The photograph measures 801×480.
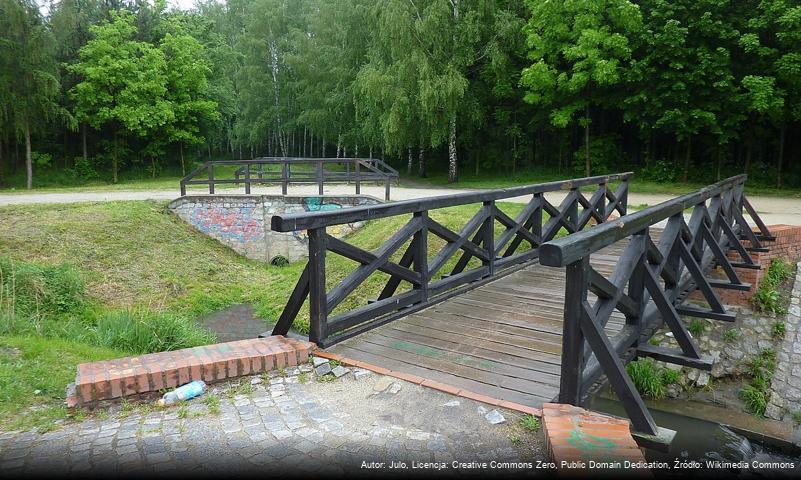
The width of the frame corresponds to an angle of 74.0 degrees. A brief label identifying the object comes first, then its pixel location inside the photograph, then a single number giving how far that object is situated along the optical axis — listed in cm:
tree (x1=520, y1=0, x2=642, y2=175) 1744
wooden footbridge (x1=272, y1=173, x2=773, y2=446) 290
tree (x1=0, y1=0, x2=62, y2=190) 1995
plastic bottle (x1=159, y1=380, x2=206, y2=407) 312
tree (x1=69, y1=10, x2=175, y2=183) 2423
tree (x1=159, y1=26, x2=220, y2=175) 2697
